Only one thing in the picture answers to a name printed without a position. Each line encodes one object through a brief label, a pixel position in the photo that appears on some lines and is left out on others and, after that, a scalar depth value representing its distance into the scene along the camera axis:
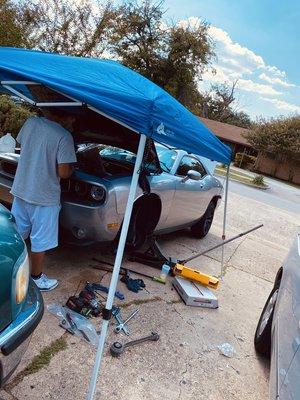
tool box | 4.50
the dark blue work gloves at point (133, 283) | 4.47
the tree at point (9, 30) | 14.74
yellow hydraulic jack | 4.81
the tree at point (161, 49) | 33.72
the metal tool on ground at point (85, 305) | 3.69
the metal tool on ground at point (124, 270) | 4.77
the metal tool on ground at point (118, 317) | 3.61
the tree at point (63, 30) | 20.16
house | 38.84
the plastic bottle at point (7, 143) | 7.03
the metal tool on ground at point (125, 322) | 3.59
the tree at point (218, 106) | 61.44
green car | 1.88
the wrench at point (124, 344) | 3.23
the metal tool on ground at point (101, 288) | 4.19
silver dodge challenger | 4.22
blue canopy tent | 2.79
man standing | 3.66
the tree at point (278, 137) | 36.31
